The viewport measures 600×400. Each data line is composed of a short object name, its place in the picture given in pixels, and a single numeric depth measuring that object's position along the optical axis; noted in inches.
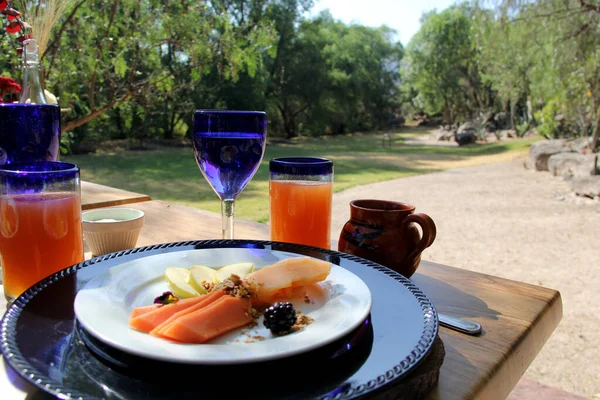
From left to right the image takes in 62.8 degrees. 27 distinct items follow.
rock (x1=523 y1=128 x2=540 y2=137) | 740.7
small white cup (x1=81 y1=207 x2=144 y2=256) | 43.3
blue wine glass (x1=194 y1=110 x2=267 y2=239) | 40.1
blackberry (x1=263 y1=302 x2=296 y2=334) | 25.6
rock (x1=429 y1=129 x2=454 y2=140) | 806.5
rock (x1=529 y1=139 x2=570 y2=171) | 388.7
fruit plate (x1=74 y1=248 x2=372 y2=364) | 21.2
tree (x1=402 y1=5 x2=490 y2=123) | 968.9
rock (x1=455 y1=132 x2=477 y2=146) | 692.1
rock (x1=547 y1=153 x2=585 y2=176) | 334.0
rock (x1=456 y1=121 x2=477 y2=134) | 720.3
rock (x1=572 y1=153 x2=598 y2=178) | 292.6
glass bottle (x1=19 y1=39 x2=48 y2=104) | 45.0
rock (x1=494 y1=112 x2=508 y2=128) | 882.1
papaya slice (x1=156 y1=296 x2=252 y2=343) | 23.7
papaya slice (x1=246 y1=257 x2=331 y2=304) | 29.7
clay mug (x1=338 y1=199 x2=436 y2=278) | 39.6
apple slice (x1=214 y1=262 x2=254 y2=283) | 32.3
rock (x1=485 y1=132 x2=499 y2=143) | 721.6
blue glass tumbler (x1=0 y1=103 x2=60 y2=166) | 39.2
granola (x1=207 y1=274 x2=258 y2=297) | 28.0
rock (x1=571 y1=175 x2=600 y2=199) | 257.1
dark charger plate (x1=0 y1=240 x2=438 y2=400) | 19.9
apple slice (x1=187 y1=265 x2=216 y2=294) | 31.1
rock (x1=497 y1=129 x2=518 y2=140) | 742.5
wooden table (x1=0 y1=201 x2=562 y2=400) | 26.3
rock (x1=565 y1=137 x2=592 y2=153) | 385.4
